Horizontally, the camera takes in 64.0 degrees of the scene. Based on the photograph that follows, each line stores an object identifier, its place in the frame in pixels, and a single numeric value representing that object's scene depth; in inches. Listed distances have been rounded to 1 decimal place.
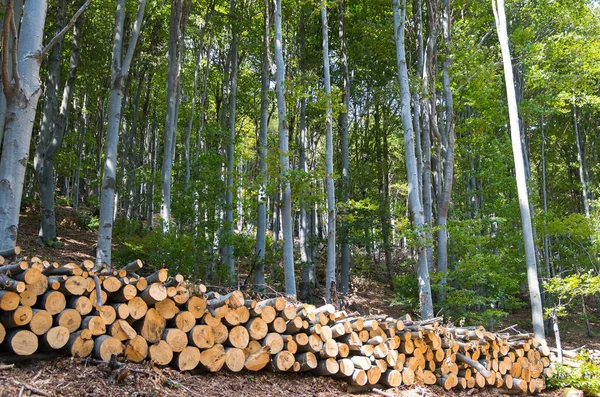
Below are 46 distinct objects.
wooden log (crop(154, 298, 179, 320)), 198.7
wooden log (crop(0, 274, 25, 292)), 161.3
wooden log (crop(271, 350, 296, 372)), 227.1
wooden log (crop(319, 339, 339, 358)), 241.1
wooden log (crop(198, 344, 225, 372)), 204.2
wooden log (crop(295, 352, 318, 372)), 235.0
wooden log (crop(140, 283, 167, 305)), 192.9
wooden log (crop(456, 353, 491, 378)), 307.6
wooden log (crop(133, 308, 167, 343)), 191.8
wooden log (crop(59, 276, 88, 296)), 175.6
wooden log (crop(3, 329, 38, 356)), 159.0
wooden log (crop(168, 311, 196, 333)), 201.5
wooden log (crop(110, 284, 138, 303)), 188.7
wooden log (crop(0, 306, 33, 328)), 159.8
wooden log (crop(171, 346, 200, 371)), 197.2
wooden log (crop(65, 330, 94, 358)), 171.0
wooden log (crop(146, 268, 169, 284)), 198.2
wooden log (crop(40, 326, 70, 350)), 165.8
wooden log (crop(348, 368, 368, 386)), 247.6
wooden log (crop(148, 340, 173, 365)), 190.2
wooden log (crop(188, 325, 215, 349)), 203.0
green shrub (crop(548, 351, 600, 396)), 354.0
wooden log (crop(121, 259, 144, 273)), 205.2
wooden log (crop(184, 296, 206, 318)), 206.1
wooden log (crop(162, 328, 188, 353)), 195.6
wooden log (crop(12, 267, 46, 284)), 165.8
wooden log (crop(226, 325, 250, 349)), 216.1
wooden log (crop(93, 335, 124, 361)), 175.2
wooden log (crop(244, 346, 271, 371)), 218.7
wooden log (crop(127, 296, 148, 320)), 189.6
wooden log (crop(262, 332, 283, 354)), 226.1
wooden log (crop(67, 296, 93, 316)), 176.6
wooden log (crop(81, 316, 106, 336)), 176.1
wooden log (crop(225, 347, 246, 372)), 212.1
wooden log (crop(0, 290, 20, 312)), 157.8
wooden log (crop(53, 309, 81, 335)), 170.9
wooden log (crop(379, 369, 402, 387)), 261.6
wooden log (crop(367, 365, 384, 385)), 254.2
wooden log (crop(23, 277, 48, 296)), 166.6
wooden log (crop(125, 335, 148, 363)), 183.6
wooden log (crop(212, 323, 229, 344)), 211.9
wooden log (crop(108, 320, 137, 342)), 182.2
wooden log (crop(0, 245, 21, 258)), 187.5
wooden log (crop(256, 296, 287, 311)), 233.8
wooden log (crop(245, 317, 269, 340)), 222.5
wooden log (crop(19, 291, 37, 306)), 163.8
